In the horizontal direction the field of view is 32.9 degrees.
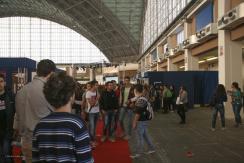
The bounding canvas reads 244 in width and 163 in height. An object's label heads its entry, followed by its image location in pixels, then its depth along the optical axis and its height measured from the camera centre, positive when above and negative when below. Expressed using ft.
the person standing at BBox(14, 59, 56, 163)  14.99 -0.91
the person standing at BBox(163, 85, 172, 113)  75.68 -3.62
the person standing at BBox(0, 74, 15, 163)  19.07 -1.81
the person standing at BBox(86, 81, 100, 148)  35.68 -2.47
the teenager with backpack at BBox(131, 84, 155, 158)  28.48 -2.66
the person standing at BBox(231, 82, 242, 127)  47.19 -2.44
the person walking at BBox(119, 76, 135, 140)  39.11 -2.32
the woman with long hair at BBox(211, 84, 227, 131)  44.09 -2.35
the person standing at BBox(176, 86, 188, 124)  53.62 -3.38
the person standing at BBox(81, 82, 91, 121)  36.54 -2.18
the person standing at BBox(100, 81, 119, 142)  38.04 -2.44
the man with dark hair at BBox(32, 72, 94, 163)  9.21 -1.15
